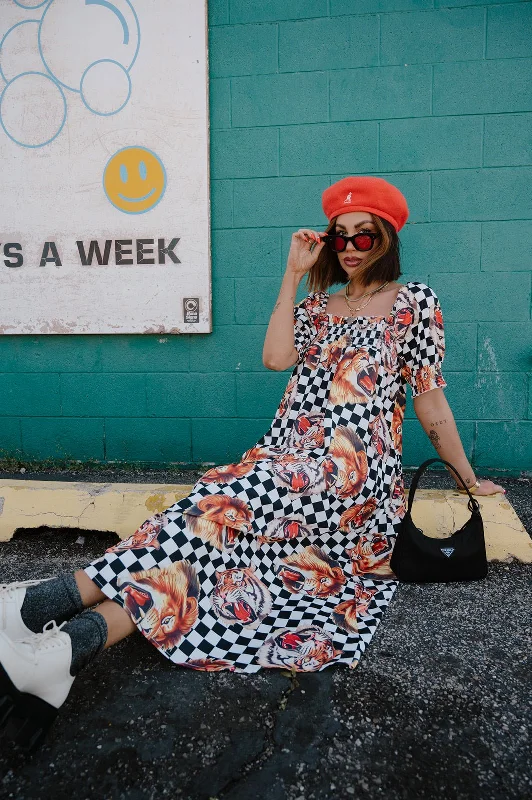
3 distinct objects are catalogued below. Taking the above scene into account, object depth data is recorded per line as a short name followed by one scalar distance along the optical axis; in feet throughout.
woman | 4.99
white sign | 11.03
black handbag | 6.63
